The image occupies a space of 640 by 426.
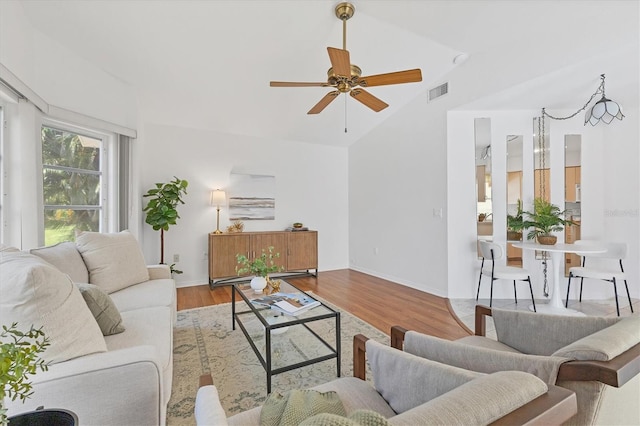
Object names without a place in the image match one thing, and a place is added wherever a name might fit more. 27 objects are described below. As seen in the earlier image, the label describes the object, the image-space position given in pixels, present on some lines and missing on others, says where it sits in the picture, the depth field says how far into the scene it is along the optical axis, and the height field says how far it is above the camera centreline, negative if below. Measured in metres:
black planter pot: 0.84 -0.62
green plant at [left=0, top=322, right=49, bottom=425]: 0.65 -0.36
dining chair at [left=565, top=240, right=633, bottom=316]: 2.99 -0.68
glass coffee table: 1.90 -1.10
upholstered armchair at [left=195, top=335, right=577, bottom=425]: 0.56 -0.42
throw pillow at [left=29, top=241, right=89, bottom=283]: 1.97 -0.34
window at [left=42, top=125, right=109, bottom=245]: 2.91 +0.32
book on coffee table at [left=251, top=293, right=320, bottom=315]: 2.12 -0.73
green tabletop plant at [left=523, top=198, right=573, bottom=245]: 3.29 -0.16
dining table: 2.97 -0.67
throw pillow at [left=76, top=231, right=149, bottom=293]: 2.33 -0.42
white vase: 2.51 -0.65
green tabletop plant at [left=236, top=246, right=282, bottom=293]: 2.51 -0.55
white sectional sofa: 1.06 -0.60
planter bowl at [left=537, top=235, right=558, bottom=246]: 3.20 -0.36
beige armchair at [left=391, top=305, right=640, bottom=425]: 0.81 -0.50
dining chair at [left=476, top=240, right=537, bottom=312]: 3.25 -0.72
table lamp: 4.45 +0.19
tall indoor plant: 3.80 +0.05
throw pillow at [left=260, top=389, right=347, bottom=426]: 0.78 -0.58
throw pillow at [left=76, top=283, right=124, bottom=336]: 1.57 -0.55
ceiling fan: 2.14 +1.08
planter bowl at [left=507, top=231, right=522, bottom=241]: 3.80 -0.37
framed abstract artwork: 4.83 +0.22
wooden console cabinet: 4.34 -0.64
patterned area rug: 1.79 -1.17
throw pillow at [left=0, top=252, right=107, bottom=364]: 1.06 -0.37
